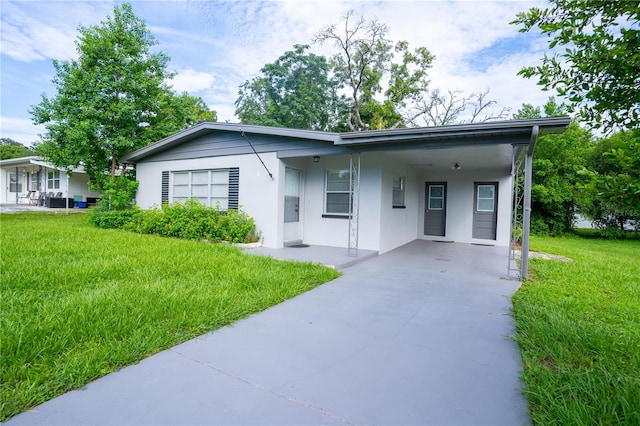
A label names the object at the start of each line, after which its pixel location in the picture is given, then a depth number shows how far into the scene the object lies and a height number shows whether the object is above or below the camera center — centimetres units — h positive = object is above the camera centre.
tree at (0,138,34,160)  3413 +502
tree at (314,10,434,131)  2099 +918
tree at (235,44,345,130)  2309 +859
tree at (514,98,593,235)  1313 +157
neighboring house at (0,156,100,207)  1925 +110
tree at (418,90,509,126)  2094 +712
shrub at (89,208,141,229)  1009 -54
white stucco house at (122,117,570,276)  657 +82
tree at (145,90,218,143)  1319 +388
